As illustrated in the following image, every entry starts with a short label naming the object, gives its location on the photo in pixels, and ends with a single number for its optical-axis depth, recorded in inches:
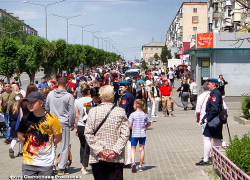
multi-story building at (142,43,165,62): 7790.4
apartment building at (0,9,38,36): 3865.7
